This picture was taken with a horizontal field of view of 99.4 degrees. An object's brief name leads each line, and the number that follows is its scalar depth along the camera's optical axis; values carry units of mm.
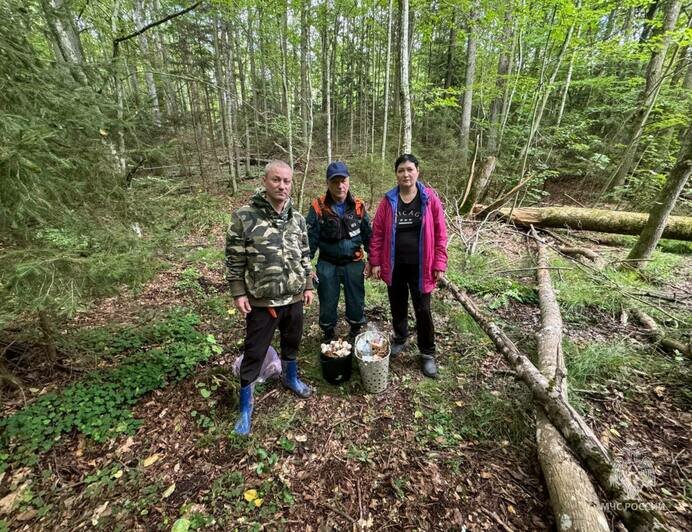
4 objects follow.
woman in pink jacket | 3078
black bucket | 3131
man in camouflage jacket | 2502
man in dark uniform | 3335
